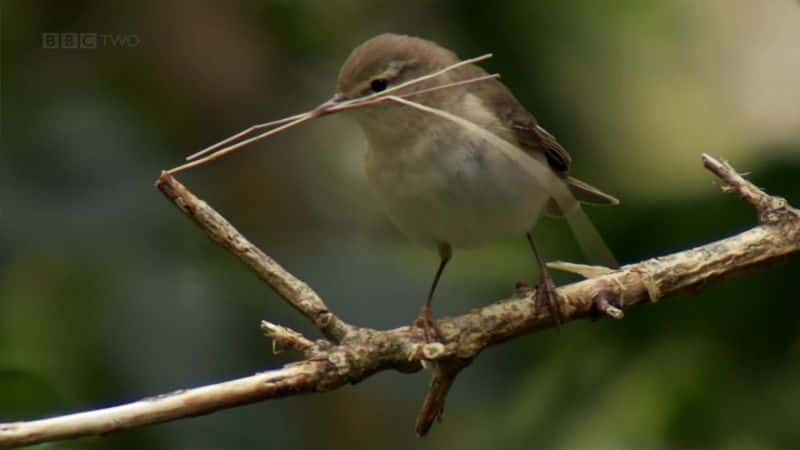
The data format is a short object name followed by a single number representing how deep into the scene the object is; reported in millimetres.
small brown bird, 5930
